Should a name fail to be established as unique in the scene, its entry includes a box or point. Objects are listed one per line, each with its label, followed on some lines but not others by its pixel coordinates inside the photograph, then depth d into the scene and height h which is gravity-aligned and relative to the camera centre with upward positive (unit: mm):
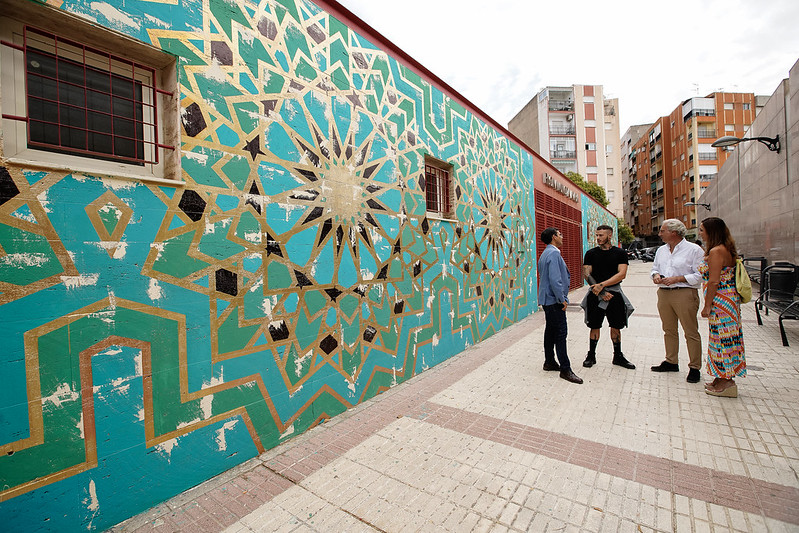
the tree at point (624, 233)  42403 +3250
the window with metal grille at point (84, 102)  2100 +1129
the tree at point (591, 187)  37444 +7876
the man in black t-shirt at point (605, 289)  5070 -415
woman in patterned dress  3885 -590
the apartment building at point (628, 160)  63219 +18382
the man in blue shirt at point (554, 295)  4848 -464
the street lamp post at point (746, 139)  9555 +3282
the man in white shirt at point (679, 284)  4449 -318
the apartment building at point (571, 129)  43797 +16355
